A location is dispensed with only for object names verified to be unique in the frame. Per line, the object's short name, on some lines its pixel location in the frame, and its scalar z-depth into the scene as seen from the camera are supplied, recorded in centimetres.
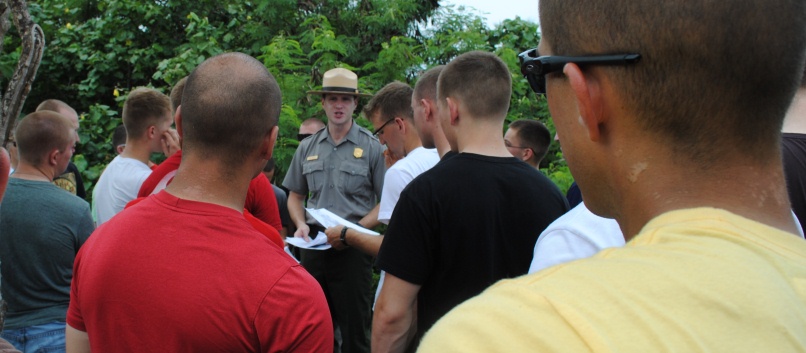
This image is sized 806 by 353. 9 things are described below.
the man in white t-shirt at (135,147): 457
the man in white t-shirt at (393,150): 438
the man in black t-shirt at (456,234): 300
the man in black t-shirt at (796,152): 231
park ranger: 573
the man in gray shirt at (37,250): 381
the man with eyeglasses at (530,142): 587
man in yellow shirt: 68
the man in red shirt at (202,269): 189
